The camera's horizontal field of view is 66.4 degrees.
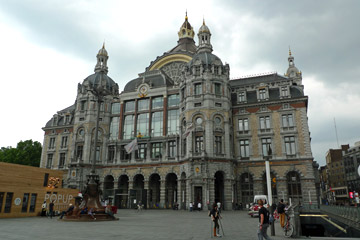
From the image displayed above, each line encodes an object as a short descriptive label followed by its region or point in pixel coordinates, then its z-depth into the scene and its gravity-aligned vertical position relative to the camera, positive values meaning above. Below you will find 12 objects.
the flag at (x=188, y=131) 44.33 +9.34
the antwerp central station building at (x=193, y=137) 45.53 +9.69
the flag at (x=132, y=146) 45.16 +6.99
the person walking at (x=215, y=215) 15.47 -1.35
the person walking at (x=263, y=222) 11.44 -1.24
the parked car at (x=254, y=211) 29.13 -2.05
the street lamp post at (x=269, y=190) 15.96 +0.10
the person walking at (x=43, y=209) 31.00 -2.23
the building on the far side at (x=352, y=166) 98.56 +9.64
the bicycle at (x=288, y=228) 14.84 -1.94
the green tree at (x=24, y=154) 67.78 +8.52
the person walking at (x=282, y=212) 19.62 -1.41
